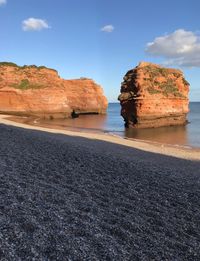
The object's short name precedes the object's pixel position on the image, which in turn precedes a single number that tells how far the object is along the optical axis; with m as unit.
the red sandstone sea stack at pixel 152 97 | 32.95
